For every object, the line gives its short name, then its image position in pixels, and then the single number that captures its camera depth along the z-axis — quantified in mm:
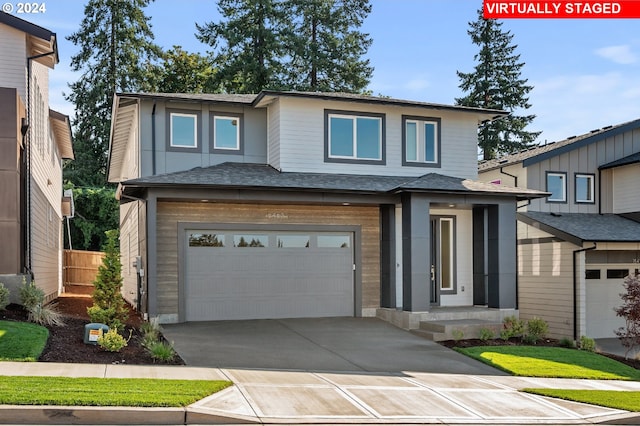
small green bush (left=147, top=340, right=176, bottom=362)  11062
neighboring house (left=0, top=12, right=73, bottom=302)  14367
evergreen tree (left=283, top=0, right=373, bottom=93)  38000
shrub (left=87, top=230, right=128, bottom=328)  13803
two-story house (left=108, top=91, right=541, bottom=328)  15969
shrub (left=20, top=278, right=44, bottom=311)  13477
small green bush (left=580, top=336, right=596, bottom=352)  15711
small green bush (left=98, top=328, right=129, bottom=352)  11117
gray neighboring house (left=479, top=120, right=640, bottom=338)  18672
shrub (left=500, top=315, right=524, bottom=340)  15469
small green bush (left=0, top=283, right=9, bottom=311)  13172
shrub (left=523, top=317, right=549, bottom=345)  15617
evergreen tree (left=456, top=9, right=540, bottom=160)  41094
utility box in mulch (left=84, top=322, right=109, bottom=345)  11539
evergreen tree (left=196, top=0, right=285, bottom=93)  36938
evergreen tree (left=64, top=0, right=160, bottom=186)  40438
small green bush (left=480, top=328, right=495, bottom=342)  15180
